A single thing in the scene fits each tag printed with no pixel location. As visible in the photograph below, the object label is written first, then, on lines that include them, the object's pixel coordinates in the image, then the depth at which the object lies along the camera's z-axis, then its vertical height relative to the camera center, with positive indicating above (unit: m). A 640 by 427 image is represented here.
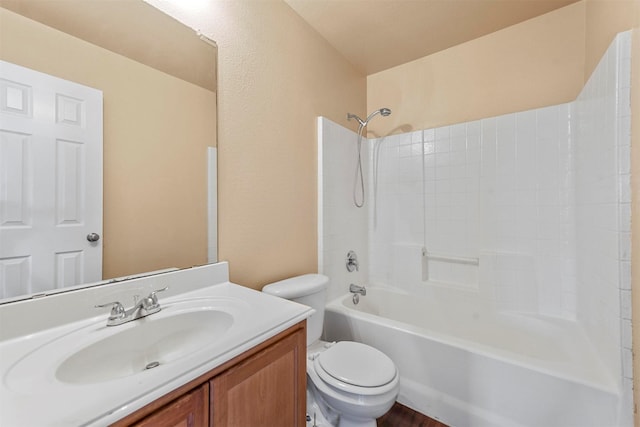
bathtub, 1.12 -0.79
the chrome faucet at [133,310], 0.79 -0.31
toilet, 1.10 -0.73
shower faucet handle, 2.14 -0.41
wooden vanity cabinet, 0.55 -0.46
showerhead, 2.07 +0.80
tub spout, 2.04 -0.60
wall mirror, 0.78 +0.39
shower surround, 1.11 +0.00
